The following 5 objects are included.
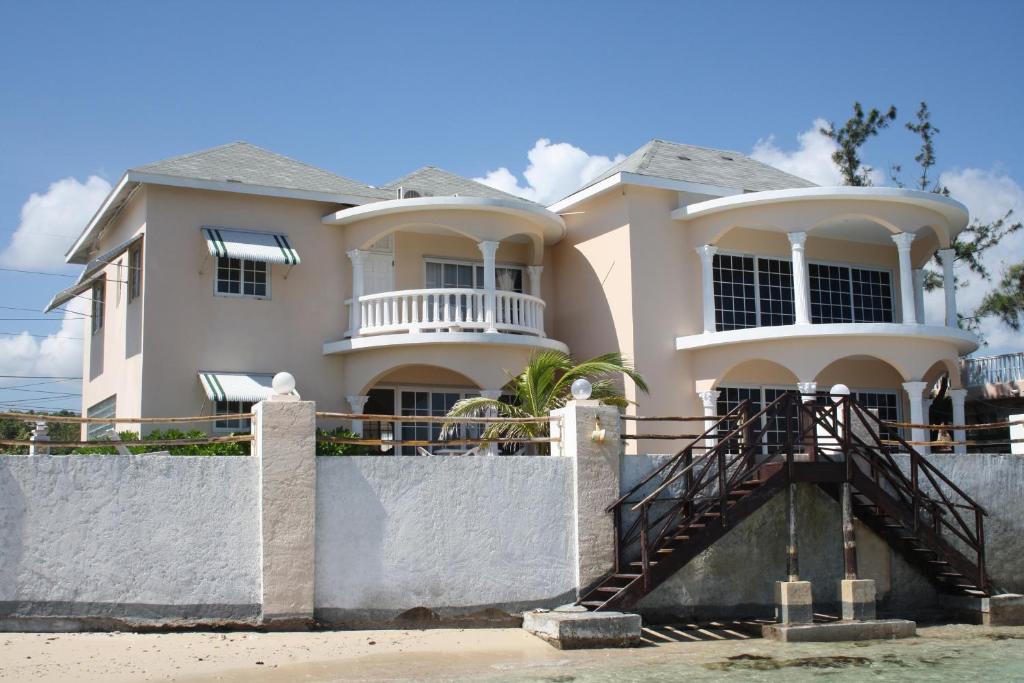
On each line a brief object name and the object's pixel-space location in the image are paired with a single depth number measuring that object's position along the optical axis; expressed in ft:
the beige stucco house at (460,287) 68.80
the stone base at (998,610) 53.88
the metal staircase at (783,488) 48.88
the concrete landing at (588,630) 44.24
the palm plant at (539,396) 60.18
